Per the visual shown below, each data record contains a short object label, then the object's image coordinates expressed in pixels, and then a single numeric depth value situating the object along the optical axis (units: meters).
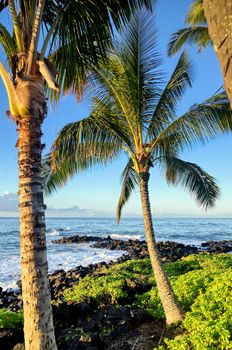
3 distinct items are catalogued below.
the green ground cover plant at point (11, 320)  6.49
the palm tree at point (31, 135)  3.40
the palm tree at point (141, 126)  6.91
